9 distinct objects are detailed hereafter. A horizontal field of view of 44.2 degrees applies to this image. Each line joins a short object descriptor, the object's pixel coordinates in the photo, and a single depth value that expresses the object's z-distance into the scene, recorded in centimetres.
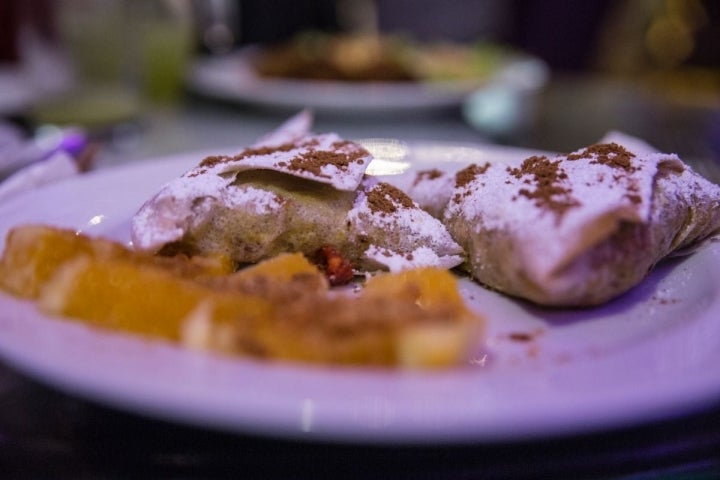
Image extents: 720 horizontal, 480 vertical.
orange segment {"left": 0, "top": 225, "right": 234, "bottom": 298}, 24
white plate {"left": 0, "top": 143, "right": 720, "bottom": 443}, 17
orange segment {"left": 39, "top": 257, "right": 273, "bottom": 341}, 22
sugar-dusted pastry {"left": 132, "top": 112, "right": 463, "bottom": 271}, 29
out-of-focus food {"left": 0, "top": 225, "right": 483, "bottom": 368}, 19
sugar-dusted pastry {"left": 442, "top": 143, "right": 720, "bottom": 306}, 26
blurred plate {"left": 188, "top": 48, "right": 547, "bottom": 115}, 56
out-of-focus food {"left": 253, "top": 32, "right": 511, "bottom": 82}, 64
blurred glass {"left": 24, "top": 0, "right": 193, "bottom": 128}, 62
